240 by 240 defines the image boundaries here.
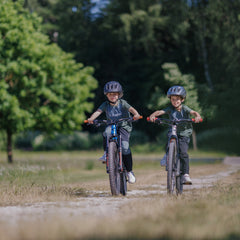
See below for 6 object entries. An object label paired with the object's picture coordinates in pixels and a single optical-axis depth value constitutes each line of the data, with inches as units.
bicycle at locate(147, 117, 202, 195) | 610.9
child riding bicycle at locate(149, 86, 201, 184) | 647.1
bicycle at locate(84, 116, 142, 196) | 627.8
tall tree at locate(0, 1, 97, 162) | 1723.7
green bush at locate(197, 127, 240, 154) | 2174.0
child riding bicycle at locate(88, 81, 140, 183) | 652.7
